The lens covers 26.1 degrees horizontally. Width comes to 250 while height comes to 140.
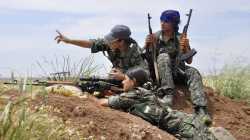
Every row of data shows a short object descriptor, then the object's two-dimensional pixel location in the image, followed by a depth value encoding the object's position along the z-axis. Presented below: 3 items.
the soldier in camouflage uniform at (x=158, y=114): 7.07
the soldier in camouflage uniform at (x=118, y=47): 8.28
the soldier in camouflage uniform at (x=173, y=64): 8.19
